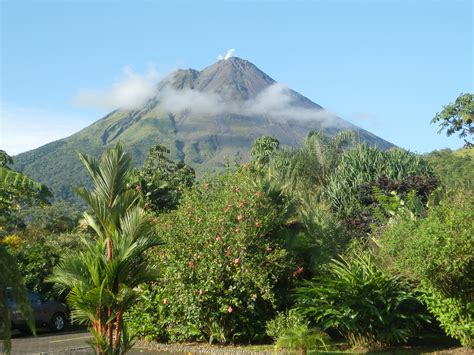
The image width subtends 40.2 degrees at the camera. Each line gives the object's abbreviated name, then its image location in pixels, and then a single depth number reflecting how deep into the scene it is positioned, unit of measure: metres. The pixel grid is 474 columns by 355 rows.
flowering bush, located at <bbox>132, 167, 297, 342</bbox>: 14.57
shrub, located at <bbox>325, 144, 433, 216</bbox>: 24.78
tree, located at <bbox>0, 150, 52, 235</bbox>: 9.66
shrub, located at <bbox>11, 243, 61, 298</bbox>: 22.19
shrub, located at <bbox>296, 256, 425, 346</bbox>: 14.09
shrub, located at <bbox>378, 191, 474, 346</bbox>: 12.55
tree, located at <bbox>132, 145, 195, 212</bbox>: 25.16
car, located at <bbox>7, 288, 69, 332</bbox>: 20.08
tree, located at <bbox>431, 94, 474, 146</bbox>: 69.19
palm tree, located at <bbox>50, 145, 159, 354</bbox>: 10.47
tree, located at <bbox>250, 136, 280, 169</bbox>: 60.50
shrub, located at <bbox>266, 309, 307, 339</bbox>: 14.51
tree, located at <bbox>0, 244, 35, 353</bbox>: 6.78
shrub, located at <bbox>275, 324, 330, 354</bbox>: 11.63
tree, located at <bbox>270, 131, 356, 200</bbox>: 26.02
